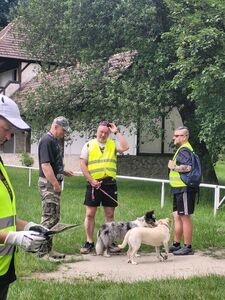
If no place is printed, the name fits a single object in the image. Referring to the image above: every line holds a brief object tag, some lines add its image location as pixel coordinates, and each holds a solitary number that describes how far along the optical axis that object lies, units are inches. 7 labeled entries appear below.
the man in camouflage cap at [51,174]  279.7
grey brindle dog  296.7
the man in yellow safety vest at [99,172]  311.1
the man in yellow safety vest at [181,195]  306.7
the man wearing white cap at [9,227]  129.0
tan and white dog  283.3
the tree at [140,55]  511.8
